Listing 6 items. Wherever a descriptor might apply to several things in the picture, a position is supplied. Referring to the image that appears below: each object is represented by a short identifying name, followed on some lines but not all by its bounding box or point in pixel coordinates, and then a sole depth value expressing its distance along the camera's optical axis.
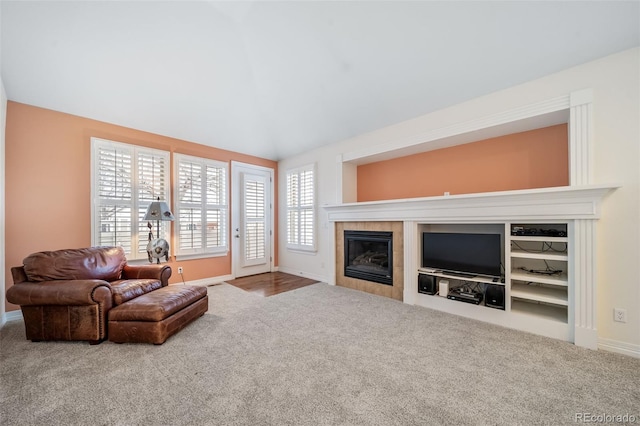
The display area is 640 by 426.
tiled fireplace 3.80
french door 5.25
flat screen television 3.02
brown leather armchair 2.37
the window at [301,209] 5.19
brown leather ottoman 2.38
